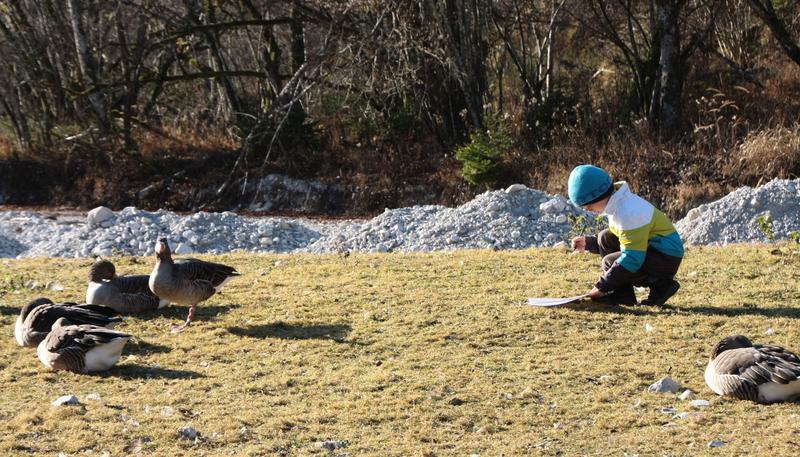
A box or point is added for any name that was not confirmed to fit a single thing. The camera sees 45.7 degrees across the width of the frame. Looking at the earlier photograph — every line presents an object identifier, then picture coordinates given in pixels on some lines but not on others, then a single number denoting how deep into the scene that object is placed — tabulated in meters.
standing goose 9.52
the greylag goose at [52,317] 8.70
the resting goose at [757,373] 6.47
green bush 21.20
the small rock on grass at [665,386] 7.07
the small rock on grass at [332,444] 6.30
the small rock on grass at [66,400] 7.24
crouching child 8.64
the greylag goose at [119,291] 10.09
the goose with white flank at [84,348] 8.04
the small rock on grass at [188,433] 6.53
